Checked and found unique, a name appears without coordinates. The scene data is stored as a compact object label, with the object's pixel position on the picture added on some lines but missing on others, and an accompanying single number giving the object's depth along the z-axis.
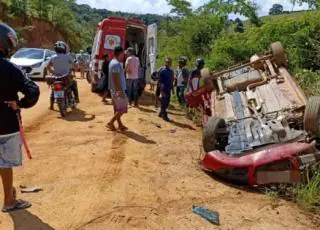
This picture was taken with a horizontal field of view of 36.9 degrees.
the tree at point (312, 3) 14.01
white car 18.83
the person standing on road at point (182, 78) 12.50
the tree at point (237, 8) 17.91
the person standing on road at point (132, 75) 11.89
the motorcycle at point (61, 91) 10.07
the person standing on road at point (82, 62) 22.77
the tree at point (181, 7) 22.52
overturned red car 5.92
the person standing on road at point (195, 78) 11.34
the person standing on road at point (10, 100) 4.48
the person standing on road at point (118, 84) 8.56
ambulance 13.99
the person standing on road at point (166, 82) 10.67
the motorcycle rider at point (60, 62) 10.32
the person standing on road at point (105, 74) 12.94
